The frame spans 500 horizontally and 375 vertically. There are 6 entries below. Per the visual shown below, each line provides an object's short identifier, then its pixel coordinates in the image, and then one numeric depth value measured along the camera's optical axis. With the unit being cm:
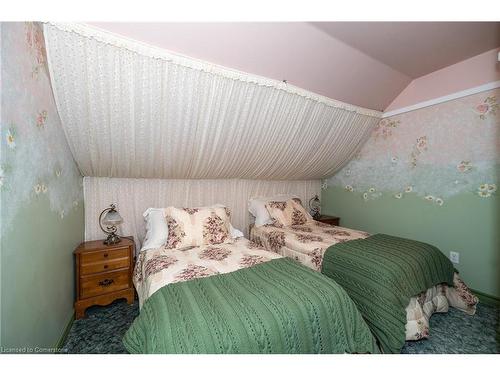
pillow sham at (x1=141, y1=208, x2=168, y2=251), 197
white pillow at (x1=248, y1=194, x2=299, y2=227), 279
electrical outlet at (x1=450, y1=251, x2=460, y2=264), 218
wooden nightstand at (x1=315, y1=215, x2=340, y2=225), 322
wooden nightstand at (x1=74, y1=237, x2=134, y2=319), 173
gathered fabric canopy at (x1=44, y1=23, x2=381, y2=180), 139
